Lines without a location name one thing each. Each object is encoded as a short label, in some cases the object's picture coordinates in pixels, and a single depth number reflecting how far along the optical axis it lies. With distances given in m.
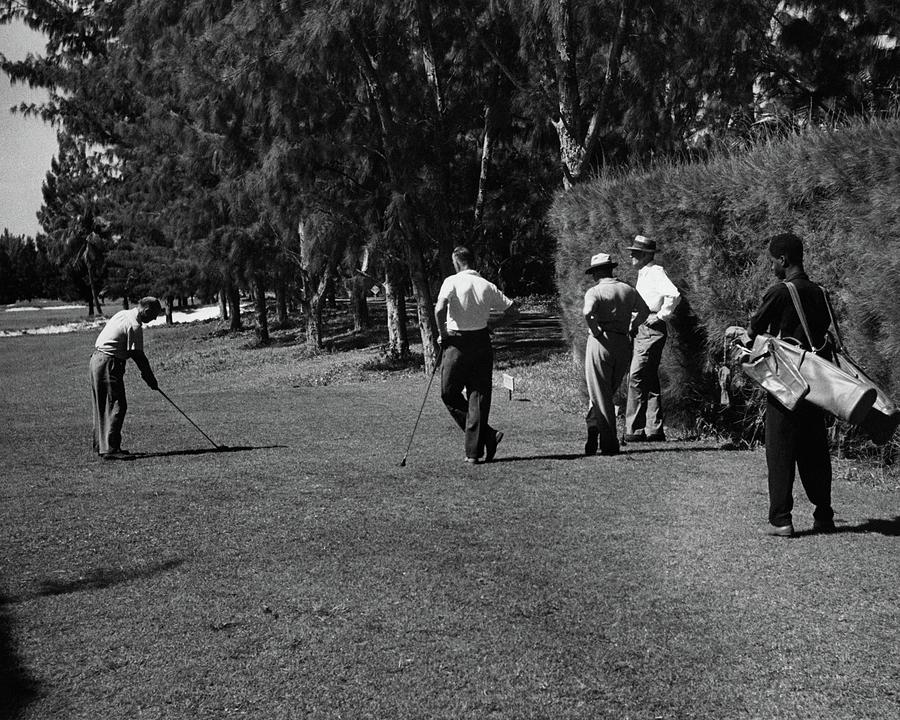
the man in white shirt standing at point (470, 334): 9.52
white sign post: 15.09
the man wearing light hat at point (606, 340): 9.96
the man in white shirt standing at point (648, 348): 10.59
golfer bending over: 10.97
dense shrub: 8.34
